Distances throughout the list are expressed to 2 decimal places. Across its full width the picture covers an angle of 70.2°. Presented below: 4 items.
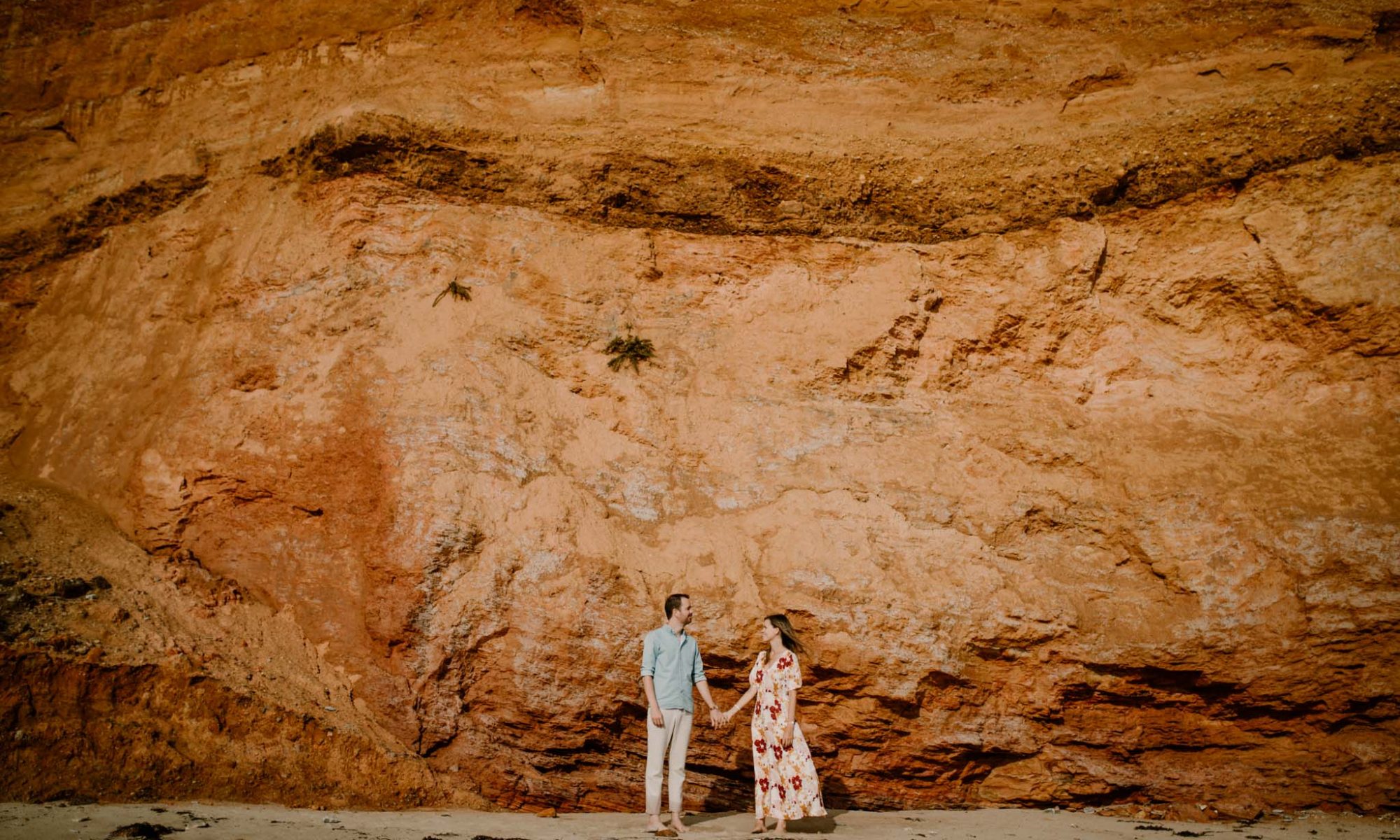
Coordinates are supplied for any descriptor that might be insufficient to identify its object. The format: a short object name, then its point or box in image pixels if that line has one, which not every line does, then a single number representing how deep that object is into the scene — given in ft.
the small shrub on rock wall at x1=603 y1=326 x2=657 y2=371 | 27.66
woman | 20.88
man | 20.67
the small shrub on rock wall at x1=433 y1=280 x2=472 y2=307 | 27.58
